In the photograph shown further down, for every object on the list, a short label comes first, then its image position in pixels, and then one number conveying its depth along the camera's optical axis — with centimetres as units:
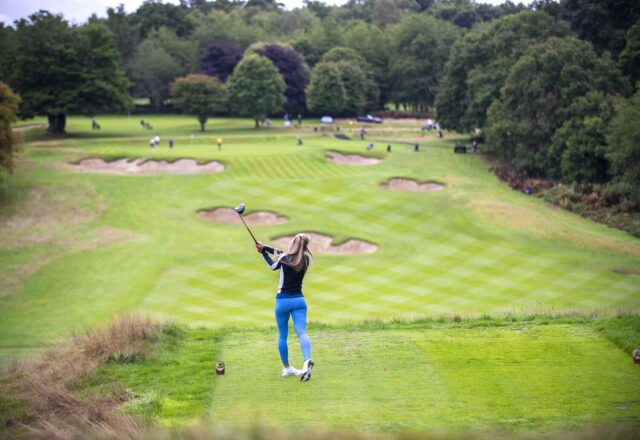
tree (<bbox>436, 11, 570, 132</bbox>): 6819
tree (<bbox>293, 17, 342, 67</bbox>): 11779
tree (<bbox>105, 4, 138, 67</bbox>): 11819
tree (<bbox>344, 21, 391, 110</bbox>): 11369
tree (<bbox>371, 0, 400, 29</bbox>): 16088
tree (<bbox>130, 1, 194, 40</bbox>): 12850
